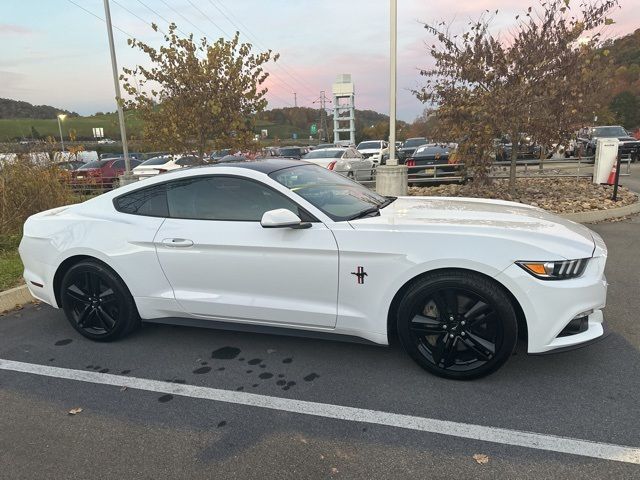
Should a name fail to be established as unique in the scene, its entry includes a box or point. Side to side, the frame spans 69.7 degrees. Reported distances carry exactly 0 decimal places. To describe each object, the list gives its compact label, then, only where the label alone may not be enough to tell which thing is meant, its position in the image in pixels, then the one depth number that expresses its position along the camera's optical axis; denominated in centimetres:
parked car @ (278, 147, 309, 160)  2312
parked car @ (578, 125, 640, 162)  1959
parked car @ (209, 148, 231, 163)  961
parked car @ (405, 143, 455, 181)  1198
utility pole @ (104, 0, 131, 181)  1323
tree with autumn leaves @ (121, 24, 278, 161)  860
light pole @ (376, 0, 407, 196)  953
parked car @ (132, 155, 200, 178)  984
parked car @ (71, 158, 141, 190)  1224
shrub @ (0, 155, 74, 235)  796
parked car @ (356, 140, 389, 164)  2352
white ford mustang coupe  289
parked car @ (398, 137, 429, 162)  2284
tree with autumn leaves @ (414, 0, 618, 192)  859
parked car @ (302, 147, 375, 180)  1412
